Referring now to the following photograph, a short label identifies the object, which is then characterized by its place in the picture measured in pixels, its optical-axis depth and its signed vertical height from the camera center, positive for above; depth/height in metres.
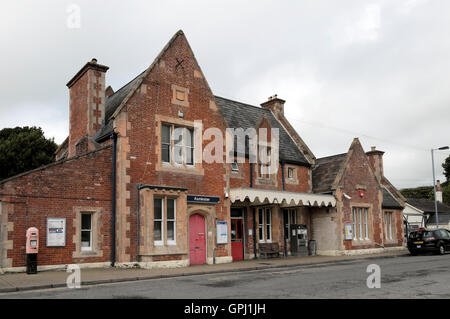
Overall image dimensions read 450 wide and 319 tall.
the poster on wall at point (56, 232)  15.69 -0.34
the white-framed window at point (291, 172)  26.05 +2.79
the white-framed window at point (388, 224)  30.89 -0.55
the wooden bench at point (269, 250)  22.86 -1.67
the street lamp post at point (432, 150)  32.17 +4.99
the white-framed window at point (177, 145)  18.91 +3.36
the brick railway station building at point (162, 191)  16.00 +1.25
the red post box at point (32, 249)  14.64 -0.87
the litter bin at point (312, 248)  25.78 -1.80
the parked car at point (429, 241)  25.36 -1.51
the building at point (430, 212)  43.63 +0.36
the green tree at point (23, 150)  36.44 +6.34
